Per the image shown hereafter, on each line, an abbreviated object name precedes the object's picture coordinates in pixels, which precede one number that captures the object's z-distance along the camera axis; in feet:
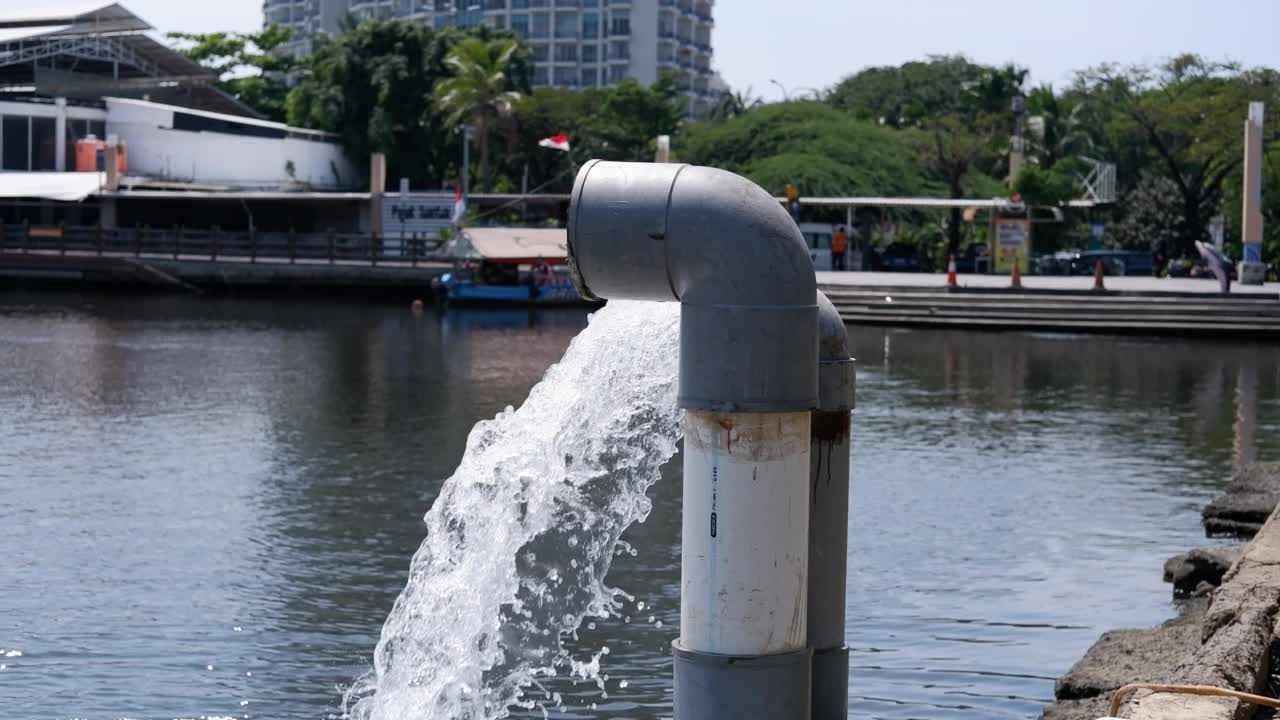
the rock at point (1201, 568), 42.55
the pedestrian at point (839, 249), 176.14
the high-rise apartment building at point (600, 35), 411.54
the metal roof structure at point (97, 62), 235.40
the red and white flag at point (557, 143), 178.60
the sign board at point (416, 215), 188.75
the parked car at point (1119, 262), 179.42
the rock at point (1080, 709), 28.71
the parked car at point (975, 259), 178.60
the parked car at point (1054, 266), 178.81
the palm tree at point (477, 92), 231.91
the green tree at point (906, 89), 294.05
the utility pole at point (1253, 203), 151.12
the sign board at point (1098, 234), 215.72
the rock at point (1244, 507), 52.01
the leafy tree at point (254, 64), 319.68
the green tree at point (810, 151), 212.02
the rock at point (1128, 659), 31.58
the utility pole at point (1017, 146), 183.32
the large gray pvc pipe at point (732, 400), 18.83
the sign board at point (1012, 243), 172.35
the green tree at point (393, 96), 245.86
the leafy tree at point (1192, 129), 185.78
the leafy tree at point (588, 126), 245.45
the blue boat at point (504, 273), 158.51
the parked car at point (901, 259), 187.01
